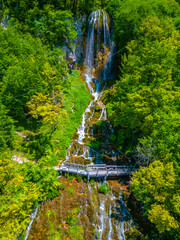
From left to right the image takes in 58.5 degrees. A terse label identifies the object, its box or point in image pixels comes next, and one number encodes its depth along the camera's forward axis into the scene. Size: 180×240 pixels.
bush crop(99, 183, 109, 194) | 17.47
